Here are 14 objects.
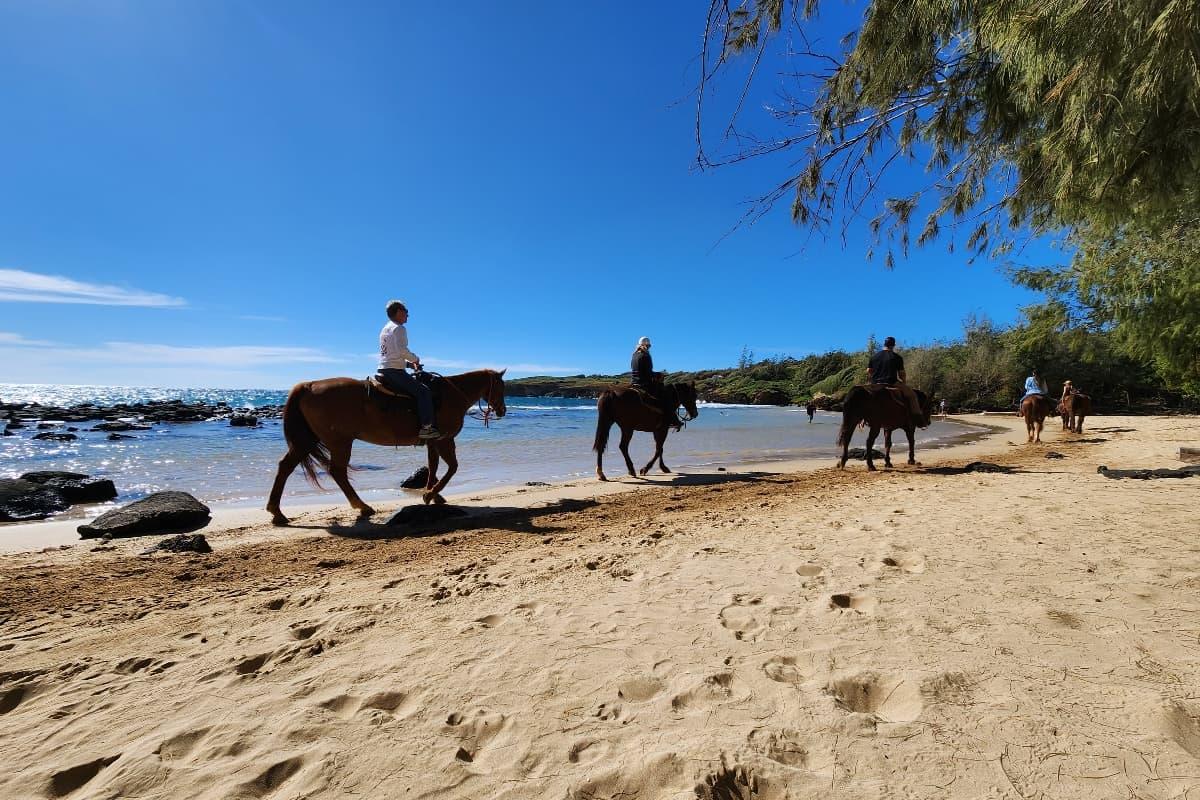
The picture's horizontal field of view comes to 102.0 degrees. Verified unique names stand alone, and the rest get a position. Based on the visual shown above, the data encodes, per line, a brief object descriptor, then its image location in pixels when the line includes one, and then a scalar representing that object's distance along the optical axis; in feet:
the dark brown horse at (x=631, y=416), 34.04
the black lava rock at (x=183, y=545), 16.37
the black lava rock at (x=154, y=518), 18.70
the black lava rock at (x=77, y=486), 26.68
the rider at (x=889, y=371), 33.83
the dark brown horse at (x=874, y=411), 33.53
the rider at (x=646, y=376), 34.45
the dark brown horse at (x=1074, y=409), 58.39
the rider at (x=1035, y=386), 51.85
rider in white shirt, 22.41
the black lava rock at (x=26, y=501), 22.82
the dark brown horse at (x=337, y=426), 21.85
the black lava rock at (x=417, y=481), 31.65
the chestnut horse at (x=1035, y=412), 51.21
